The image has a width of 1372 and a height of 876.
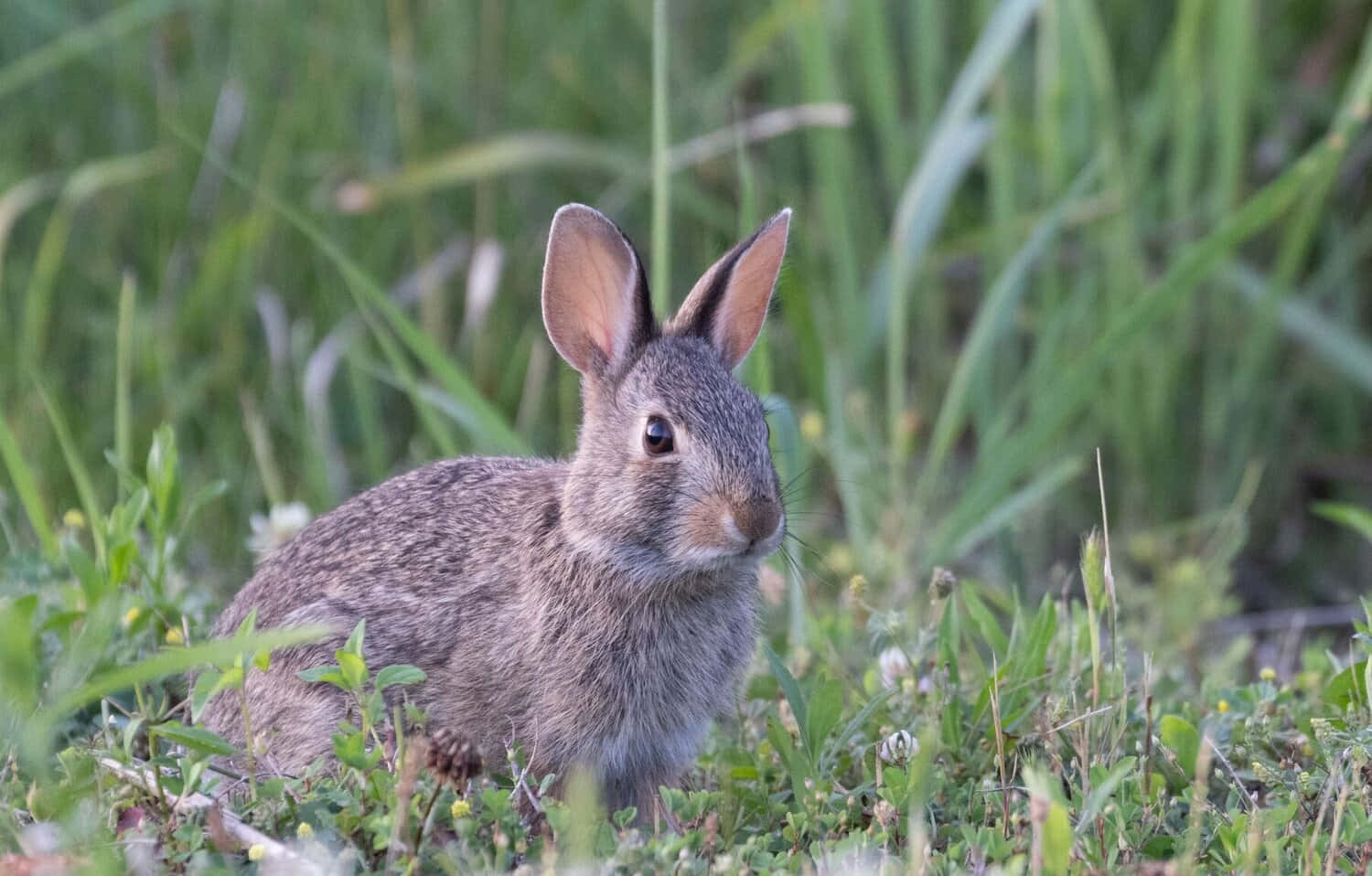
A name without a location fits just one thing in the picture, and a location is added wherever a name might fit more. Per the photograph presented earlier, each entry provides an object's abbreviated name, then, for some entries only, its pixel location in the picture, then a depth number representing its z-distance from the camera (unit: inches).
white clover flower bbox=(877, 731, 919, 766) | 287.0
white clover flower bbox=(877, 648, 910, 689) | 329.4
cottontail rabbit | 304.0
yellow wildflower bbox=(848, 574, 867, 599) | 312.2
